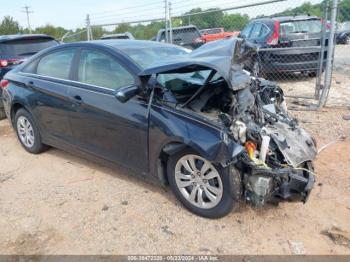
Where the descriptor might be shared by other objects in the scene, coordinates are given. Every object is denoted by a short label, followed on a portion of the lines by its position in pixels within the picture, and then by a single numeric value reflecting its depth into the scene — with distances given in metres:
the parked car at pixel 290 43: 7.74
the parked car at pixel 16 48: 6.93
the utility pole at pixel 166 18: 8.36
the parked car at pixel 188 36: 11.49
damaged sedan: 3.07
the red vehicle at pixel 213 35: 17.62
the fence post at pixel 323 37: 6.17
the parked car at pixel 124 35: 11.70
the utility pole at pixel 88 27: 11.57
